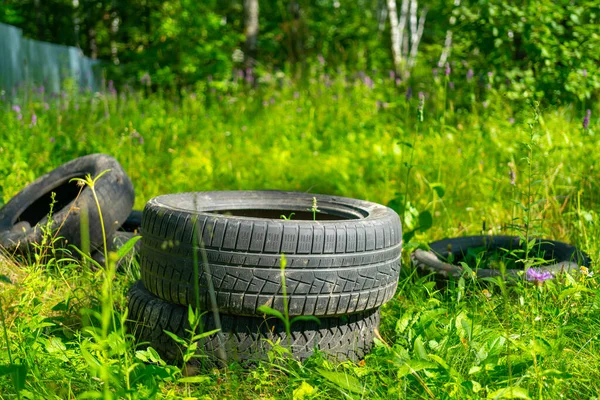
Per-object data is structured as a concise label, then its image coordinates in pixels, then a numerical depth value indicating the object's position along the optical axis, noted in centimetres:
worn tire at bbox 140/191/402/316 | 226
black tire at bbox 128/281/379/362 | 233
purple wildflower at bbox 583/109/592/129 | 426
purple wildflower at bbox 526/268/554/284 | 259
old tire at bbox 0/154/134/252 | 350
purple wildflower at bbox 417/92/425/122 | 307
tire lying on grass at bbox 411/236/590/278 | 306
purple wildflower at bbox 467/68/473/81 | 637
